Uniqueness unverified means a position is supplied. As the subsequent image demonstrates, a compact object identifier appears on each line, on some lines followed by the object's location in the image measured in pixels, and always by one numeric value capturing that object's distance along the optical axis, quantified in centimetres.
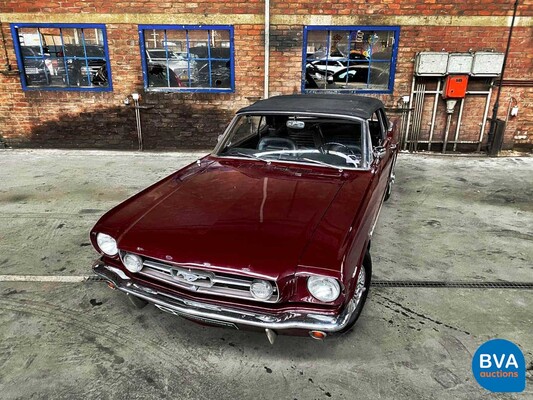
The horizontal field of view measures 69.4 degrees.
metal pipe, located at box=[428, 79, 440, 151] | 705
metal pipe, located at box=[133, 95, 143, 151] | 725
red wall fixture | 678
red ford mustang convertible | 203
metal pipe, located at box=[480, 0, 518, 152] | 655
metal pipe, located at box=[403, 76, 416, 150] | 708
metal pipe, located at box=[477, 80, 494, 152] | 701
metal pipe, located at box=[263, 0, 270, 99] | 668
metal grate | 312
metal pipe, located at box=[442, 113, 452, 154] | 722
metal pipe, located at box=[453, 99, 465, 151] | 711
